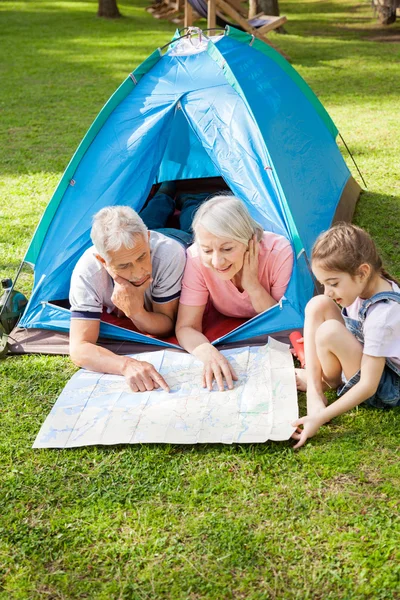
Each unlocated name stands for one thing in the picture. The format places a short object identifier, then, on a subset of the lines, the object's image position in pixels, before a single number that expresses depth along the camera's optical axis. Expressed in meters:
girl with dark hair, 2.22
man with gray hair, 2.59
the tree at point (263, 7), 11.00
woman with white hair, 2.58
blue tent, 3.07
